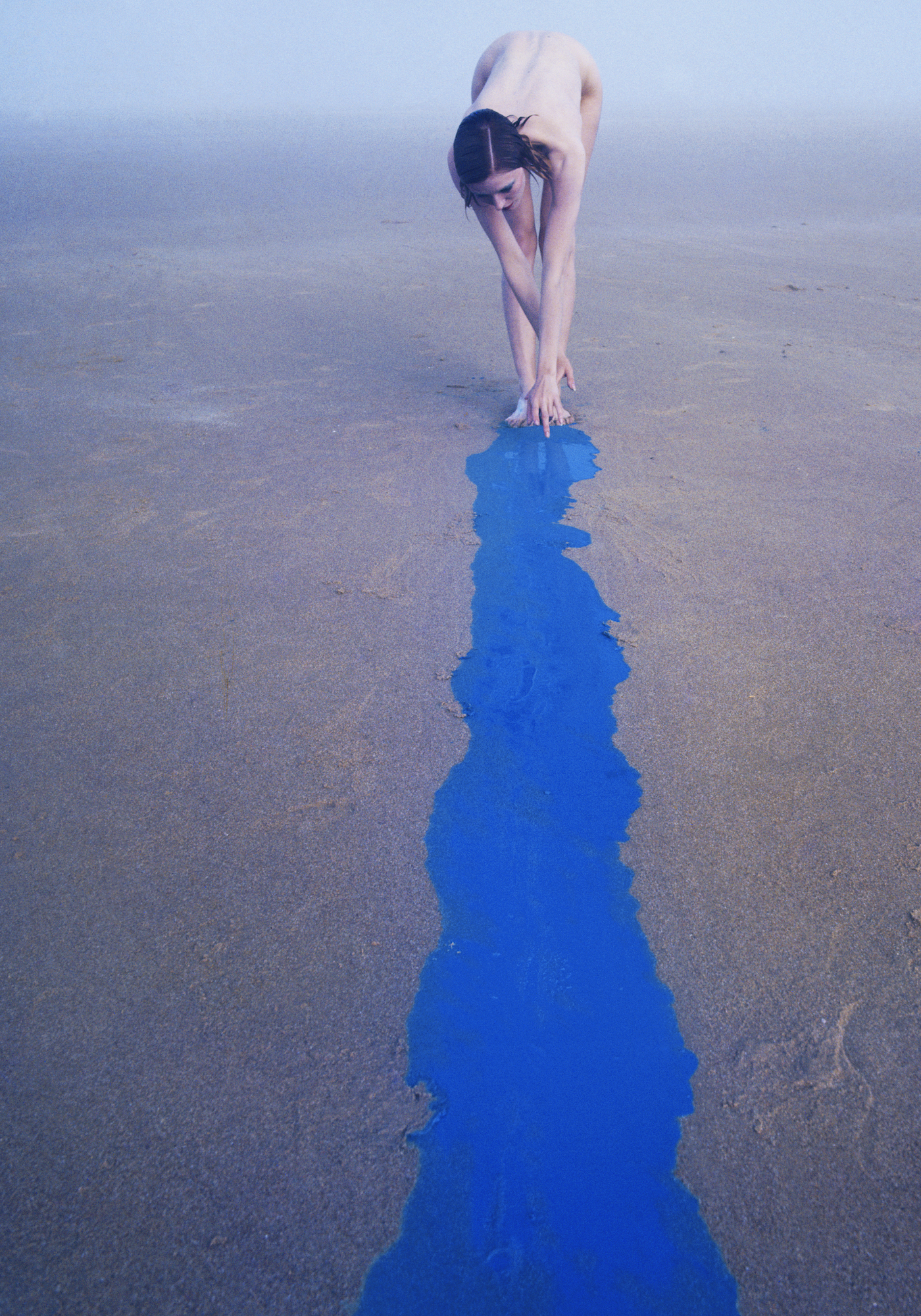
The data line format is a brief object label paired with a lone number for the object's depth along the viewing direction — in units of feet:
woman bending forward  12.01
